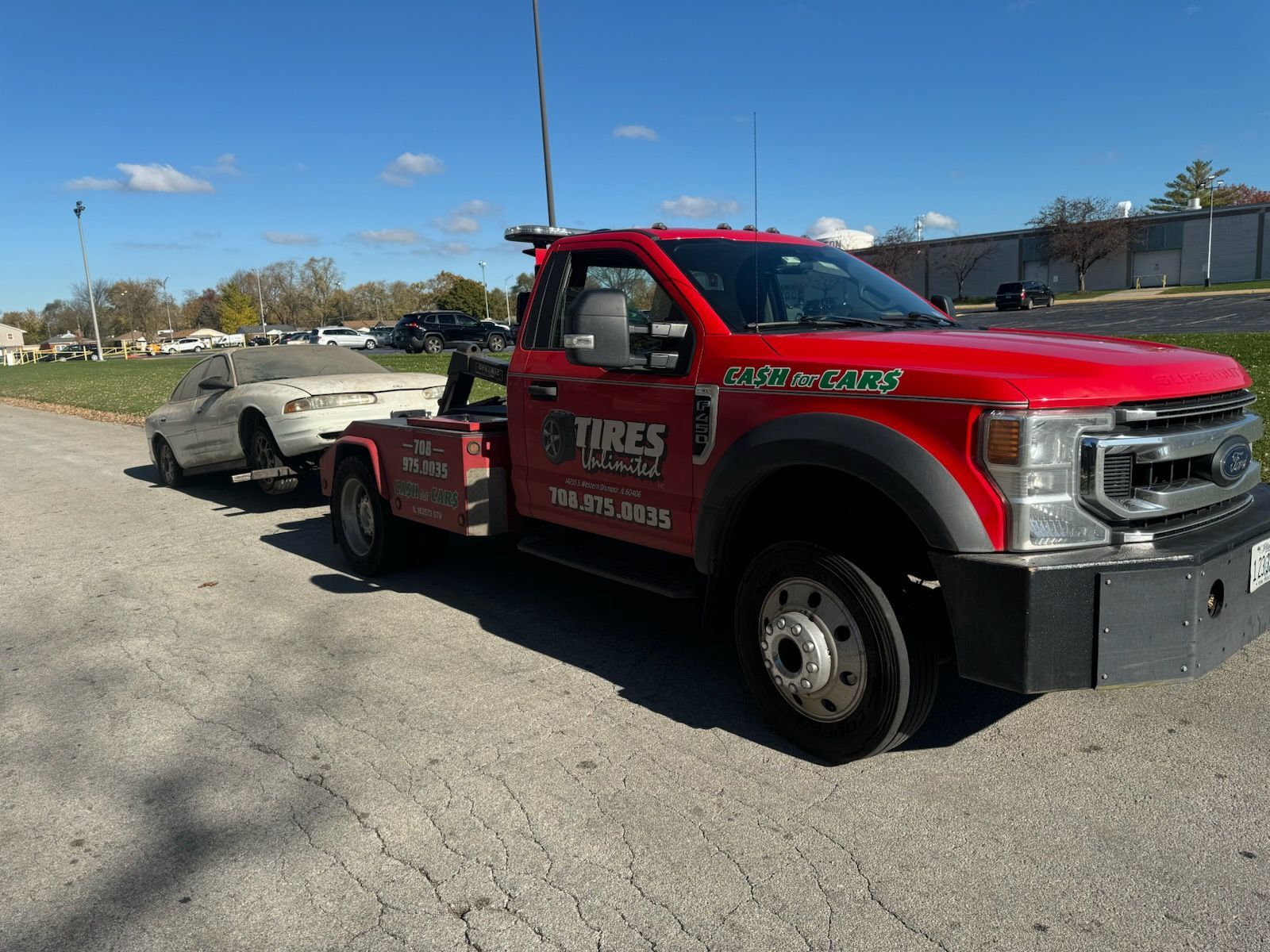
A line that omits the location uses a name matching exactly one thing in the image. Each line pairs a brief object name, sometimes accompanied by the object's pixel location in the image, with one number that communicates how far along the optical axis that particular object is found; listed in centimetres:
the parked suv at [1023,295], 5116
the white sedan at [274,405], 894
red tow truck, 305
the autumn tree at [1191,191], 9100
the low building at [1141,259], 6561
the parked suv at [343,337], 5515
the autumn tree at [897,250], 6481
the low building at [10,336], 12062
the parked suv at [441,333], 4069
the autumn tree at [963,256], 7225
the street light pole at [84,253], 6325
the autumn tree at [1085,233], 6525
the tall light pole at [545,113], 1584
